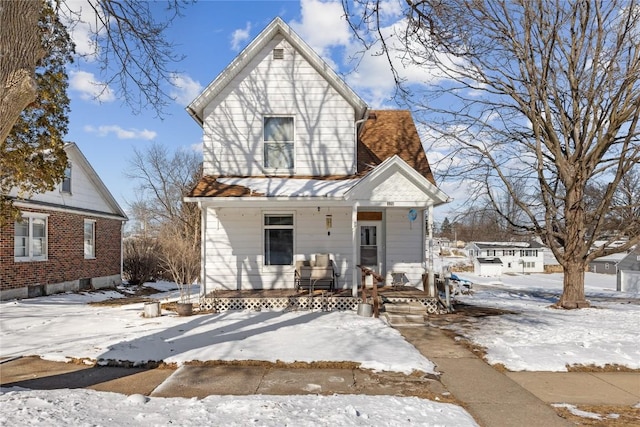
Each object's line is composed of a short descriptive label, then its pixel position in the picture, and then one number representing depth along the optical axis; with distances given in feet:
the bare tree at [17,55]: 12.95
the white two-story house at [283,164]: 39.32
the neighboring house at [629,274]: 112.16
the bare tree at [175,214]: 40.29
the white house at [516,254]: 191.83
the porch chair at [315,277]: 36.40
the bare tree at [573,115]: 38.11
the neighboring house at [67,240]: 47.32
